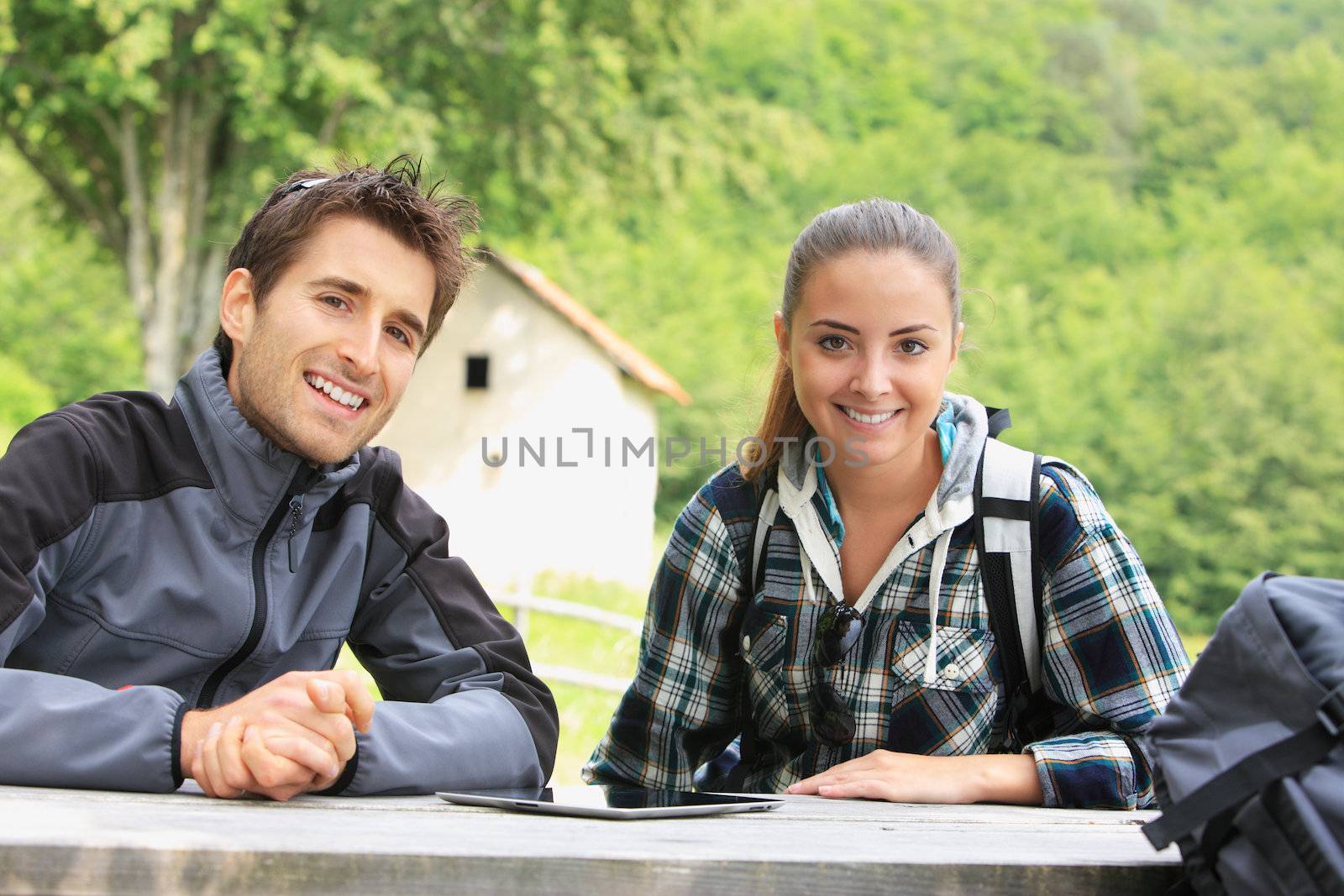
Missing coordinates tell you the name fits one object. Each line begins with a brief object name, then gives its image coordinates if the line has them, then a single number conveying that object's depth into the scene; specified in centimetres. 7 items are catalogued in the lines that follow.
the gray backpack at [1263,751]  121
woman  226
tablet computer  150
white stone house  2384
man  160
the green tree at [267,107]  1606
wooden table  112
